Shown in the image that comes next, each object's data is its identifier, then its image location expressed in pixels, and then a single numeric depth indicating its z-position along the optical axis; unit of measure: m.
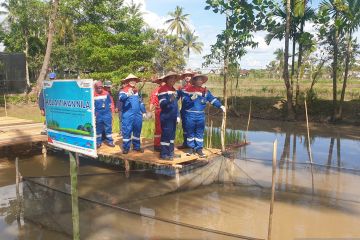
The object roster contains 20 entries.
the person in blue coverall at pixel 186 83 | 7.58
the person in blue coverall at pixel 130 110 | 7.43
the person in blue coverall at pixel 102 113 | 8.35
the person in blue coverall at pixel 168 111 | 6.90
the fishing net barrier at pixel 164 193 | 5.70
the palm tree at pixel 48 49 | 19.37
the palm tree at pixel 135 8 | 37.54
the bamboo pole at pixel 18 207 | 5.86
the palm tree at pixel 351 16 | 14.81
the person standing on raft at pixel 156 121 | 7.90
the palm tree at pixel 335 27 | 15.28
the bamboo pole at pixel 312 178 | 7.80
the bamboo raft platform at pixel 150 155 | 7.10
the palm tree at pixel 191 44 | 50.00
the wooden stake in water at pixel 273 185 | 4.37
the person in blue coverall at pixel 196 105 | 7.51
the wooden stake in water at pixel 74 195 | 3.81
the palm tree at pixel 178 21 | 47.06
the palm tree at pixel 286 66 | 16.88
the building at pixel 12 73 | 23.36
